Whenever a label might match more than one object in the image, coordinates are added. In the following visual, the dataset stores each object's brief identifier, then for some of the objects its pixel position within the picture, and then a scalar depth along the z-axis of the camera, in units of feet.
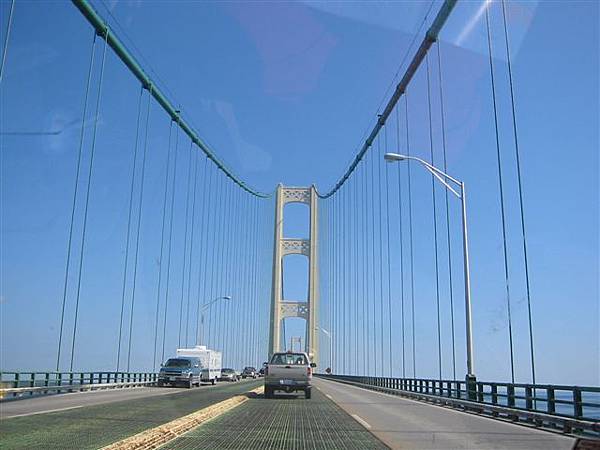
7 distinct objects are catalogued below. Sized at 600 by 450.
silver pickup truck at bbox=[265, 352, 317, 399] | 77.66
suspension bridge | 33.58
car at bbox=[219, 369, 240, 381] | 209.67
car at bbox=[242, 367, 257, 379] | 291.38
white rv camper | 154.61
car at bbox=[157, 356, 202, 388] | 124.57
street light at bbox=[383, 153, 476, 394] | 70.74
